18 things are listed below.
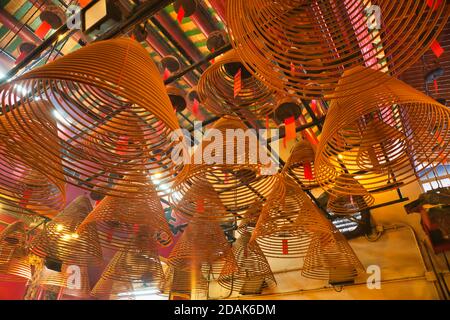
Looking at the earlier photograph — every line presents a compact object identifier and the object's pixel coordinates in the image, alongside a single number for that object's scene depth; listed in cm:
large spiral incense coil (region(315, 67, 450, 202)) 150
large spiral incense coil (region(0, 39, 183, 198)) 119
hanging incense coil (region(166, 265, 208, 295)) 613
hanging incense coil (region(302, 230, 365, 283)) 434
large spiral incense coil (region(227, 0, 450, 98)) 130
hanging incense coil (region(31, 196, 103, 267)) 379
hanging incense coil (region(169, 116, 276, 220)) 255
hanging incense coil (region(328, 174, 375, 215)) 453
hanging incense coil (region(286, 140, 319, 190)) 367
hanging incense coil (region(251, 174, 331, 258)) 289
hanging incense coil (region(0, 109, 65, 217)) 287
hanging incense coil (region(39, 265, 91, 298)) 622
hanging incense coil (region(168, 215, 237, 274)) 388
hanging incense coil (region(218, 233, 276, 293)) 478
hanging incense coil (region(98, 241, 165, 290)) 435
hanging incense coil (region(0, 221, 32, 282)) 529
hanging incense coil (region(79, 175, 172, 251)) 295
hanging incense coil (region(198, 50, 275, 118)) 268
